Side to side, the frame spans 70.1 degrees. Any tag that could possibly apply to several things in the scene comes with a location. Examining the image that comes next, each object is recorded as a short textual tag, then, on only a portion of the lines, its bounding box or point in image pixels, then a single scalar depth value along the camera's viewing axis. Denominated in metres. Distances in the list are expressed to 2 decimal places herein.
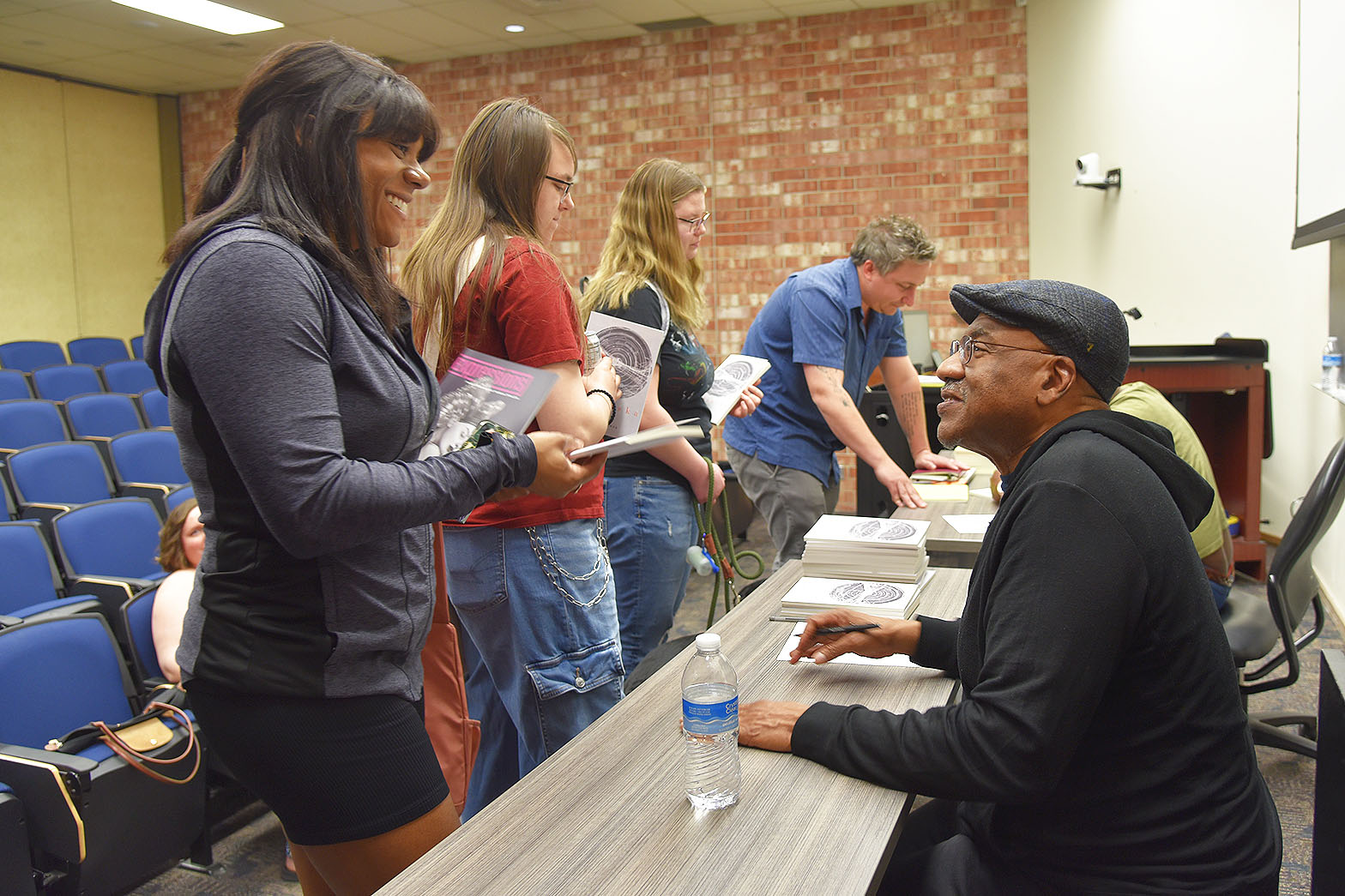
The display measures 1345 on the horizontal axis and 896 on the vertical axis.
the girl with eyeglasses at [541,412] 1.54
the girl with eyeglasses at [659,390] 2.24
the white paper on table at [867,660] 1.55
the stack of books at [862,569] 1.79
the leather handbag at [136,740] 2.15
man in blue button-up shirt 2.89
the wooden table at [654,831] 0.99
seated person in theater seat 2.60
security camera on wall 5.52
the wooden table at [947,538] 2.30
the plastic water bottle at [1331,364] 3.64
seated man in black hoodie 1.06
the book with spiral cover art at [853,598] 1.74
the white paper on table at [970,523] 2.38
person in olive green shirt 2.35
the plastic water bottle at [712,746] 1.15
